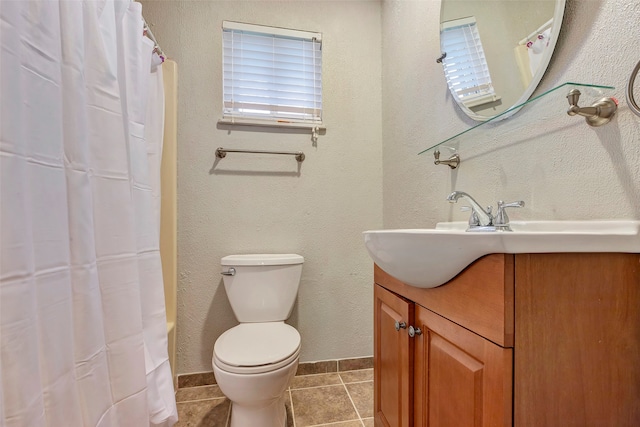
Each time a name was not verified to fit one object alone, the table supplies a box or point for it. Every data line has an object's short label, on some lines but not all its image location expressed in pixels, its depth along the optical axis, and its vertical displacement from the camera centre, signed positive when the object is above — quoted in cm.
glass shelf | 59 +25
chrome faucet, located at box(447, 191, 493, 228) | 81 -2
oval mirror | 77 +51
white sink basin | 46 -7
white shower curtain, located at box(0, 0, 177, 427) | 53 -3
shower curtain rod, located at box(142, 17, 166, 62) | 116 +74
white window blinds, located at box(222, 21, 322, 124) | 164 +82
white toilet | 100 -56
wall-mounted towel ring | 52 +20
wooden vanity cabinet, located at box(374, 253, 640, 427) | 47 -24
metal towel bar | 159 +34
